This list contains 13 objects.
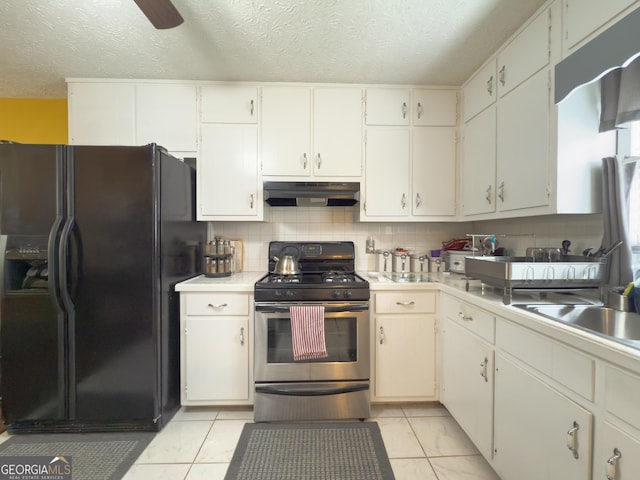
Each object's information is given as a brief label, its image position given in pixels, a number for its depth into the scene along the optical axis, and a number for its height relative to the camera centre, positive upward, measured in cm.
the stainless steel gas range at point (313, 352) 189 -74
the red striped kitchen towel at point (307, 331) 186 -60
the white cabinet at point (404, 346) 201 -74
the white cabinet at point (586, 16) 113 +90
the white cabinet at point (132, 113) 221 +92
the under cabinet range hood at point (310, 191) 218 +34
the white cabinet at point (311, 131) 227 +81
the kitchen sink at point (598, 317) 117 -33
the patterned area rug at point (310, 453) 151 -121
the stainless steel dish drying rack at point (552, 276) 130 -17
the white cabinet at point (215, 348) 198 -75
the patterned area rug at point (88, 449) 152 -120
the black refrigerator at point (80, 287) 171 -30
